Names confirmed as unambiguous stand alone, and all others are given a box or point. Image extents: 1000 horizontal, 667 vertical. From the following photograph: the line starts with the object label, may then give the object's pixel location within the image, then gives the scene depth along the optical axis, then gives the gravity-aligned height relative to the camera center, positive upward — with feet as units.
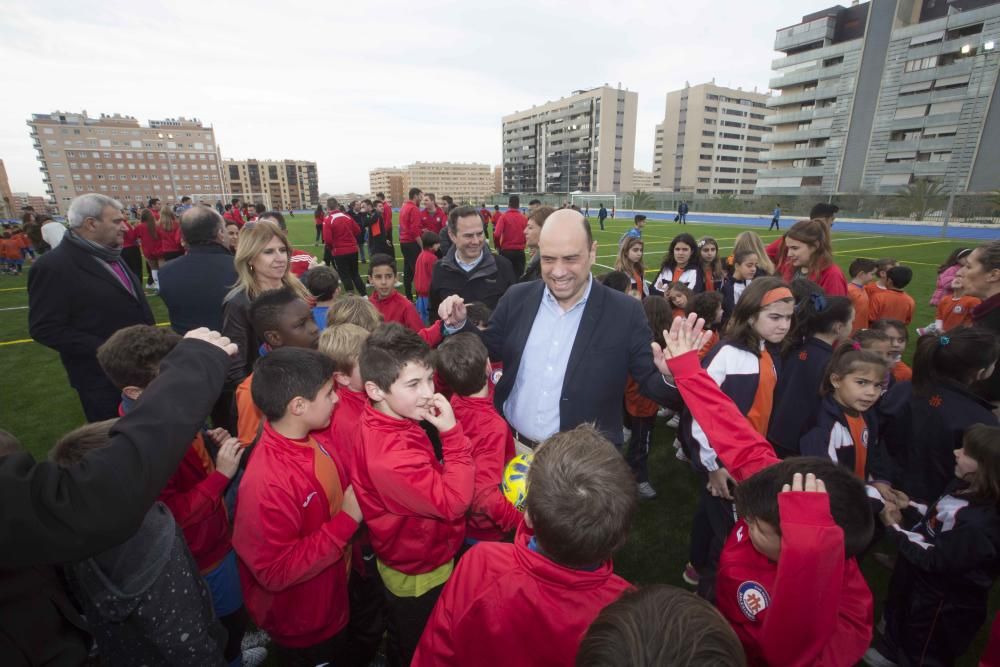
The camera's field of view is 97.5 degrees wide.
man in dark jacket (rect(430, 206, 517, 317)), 14.58 -2.08
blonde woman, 10.29 -1.73
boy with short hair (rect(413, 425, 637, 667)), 3.95 -3.39
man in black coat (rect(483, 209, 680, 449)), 7.66 -2.51
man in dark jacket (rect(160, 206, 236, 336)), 11.73 -1.73
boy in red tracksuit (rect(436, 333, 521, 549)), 7.23 -3.29
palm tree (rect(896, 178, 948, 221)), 105.60 +0.49
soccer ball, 7.19 -4.48
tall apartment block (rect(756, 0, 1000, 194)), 136.15 +35.91
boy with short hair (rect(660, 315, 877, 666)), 4.11 -3.41
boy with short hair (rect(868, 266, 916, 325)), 17.94 -3.94
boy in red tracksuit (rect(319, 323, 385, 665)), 7.69 -4.02
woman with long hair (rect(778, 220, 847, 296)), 14.35 -1.69
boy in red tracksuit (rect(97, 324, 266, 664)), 6.51 -4.01
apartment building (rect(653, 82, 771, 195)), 286.46 +41.98
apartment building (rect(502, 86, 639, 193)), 295.07 +44.89
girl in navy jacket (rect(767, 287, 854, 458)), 9.16 -3.38
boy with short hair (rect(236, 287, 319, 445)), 8.95 -2.20
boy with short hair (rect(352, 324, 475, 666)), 5.76 -3.47
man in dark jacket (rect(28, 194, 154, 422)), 10.41 -2.03
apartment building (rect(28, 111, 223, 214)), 305.73 +37.92
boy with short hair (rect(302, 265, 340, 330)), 13.99 -2.42
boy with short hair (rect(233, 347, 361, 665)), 5.75 -4.10
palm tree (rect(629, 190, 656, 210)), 170.19 +1.09
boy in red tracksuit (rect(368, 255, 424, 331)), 14.38 -2.97
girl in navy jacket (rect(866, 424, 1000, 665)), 6.57 -5.54
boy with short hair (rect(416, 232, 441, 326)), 19.75 -2.89
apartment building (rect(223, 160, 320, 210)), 414.21 +25.43
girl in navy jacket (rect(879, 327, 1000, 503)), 8.27 -3.74
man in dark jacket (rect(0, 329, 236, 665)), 2.94 -1.95
